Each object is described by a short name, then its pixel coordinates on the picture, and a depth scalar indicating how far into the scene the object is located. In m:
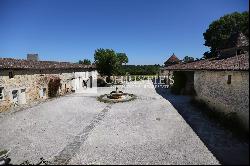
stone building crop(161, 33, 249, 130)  8.30
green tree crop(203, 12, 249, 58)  27.38
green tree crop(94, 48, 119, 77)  27.01
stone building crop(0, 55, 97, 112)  14.13
